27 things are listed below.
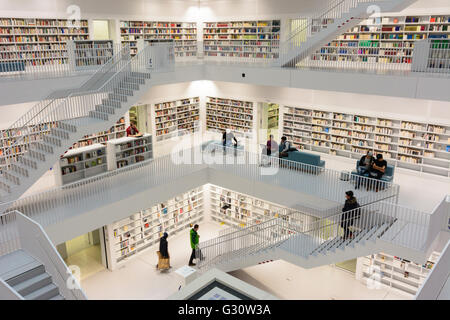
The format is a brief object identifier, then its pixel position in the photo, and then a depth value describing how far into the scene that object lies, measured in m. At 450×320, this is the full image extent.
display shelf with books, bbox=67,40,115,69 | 10.19
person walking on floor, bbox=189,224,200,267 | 10.84
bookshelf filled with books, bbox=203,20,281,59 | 14.45
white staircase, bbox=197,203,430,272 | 7.78
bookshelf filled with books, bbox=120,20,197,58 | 13.80
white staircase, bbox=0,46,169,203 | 8.73
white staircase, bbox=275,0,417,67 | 9.76
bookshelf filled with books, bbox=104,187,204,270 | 11.24
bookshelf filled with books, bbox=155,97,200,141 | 14.88
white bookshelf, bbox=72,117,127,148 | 12.28
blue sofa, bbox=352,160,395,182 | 9.64
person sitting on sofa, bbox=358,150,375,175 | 9.73
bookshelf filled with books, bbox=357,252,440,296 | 9.91
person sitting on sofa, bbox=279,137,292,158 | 11.47
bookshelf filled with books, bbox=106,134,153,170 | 11.26
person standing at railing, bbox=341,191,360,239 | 8.49
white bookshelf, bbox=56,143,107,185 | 10.21
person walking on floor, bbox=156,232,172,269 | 10.83
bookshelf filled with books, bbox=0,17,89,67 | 10.70
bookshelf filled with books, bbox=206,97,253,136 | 15.38
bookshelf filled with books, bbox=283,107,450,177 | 10.94
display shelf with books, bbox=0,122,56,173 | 10.41
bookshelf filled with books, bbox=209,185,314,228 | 12.75
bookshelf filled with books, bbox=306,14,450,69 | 10.89
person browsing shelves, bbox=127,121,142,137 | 11.94
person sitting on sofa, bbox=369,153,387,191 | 9.53
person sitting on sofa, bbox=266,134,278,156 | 11.52
